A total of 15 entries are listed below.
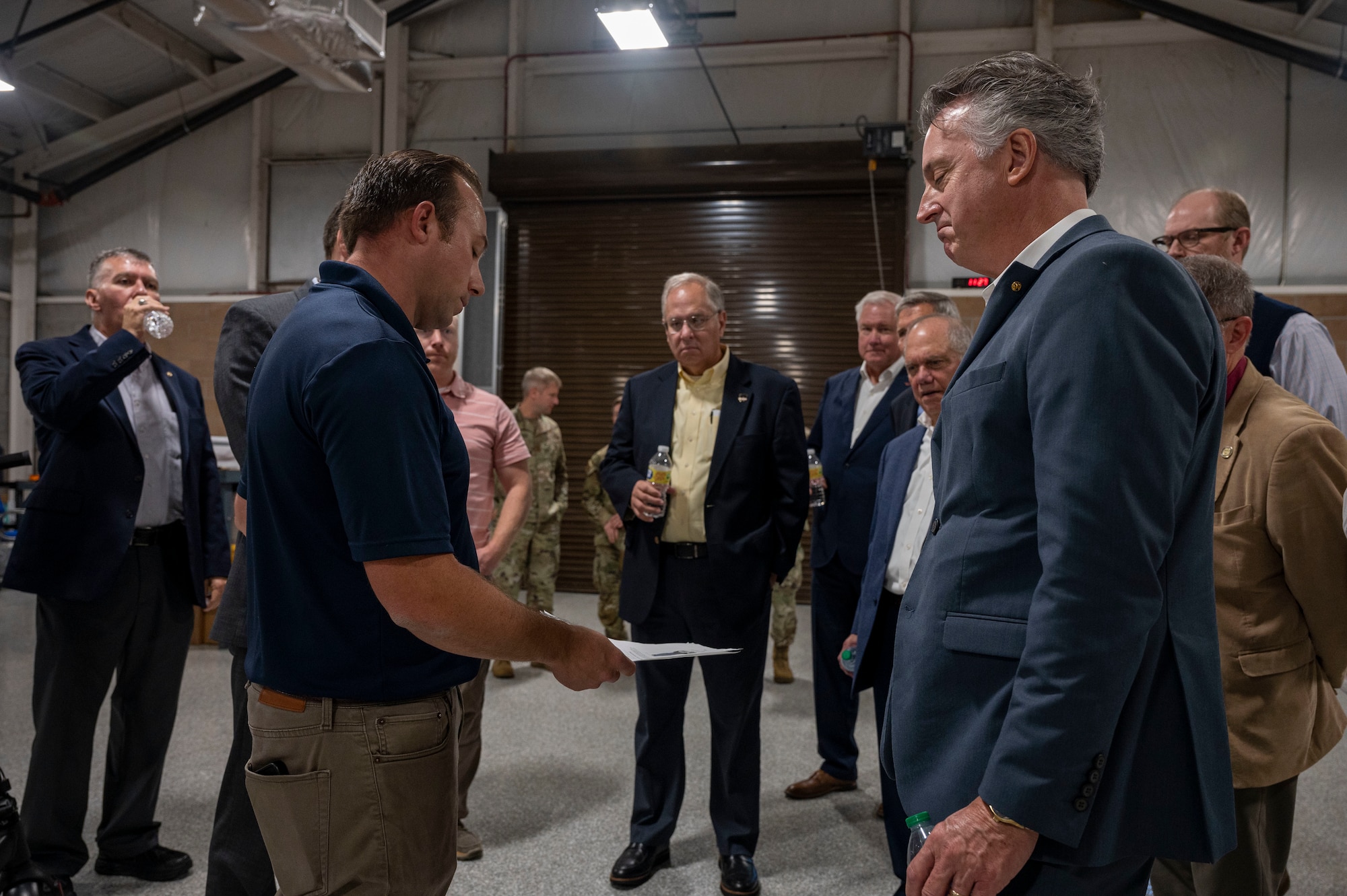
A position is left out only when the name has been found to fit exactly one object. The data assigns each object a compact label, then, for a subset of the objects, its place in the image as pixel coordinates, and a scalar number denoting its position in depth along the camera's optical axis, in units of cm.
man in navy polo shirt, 112
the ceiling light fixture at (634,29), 559
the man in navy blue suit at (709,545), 257
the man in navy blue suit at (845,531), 324
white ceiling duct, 503
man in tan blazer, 161
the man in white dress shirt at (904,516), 230
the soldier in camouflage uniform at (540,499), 526
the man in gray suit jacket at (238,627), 190
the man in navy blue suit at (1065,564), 91
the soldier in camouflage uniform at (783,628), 474
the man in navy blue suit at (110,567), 239
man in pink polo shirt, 266
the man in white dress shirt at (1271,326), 214
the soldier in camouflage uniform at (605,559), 530
